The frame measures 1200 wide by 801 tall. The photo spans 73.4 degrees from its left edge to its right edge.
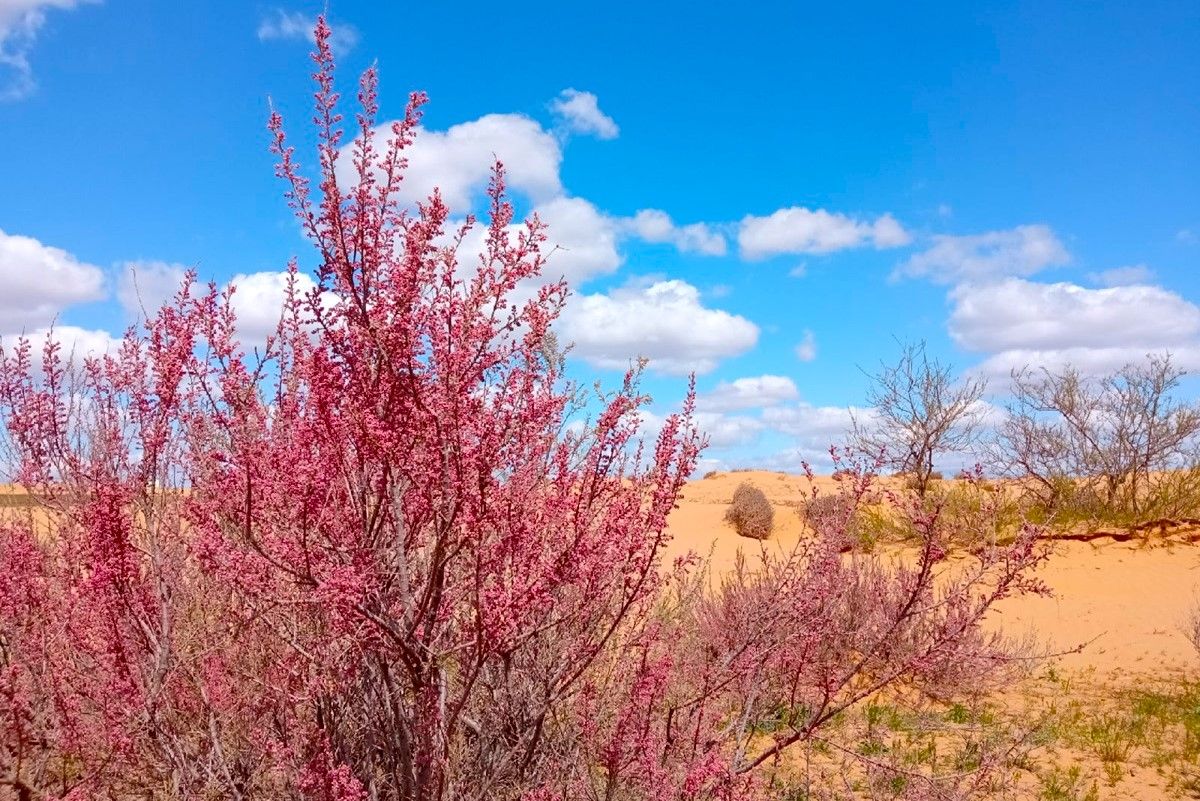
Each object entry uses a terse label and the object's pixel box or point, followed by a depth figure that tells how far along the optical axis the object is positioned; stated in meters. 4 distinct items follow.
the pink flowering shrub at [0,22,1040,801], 2.46
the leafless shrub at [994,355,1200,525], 17.50
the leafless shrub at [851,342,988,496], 18.78
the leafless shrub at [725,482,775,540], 20.61
